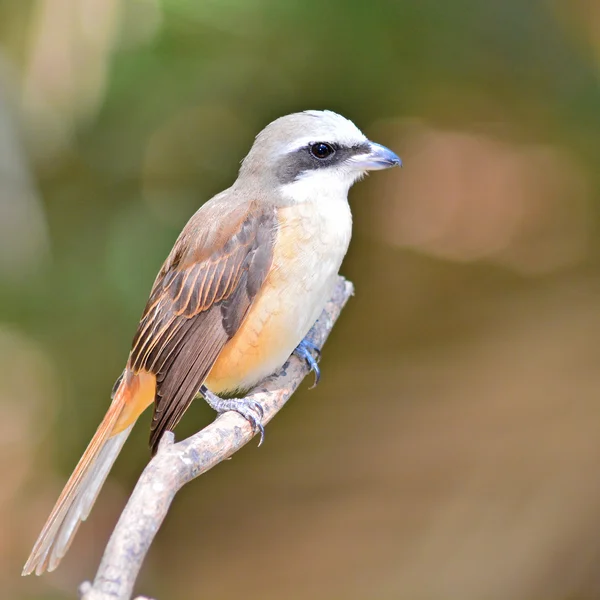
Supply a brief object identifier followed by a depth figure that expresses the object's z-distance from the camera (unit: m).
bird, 3.83
